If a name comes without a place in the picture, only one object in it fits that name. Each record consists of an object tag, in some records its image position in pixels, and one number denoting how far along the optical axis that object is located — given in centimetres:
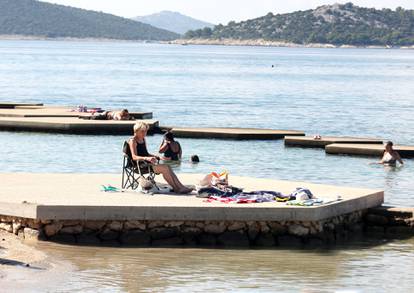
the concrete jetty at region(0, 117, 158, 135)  3588
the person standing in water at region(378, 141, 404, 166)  2914
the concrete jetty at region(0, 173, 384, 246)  1650
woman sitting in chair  1789
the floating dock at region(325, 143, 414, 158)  3192
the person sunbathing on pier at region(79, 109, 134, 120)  3762
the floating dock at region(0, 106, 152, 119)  3959
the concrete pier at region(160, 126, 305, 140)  3603
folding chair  1808
